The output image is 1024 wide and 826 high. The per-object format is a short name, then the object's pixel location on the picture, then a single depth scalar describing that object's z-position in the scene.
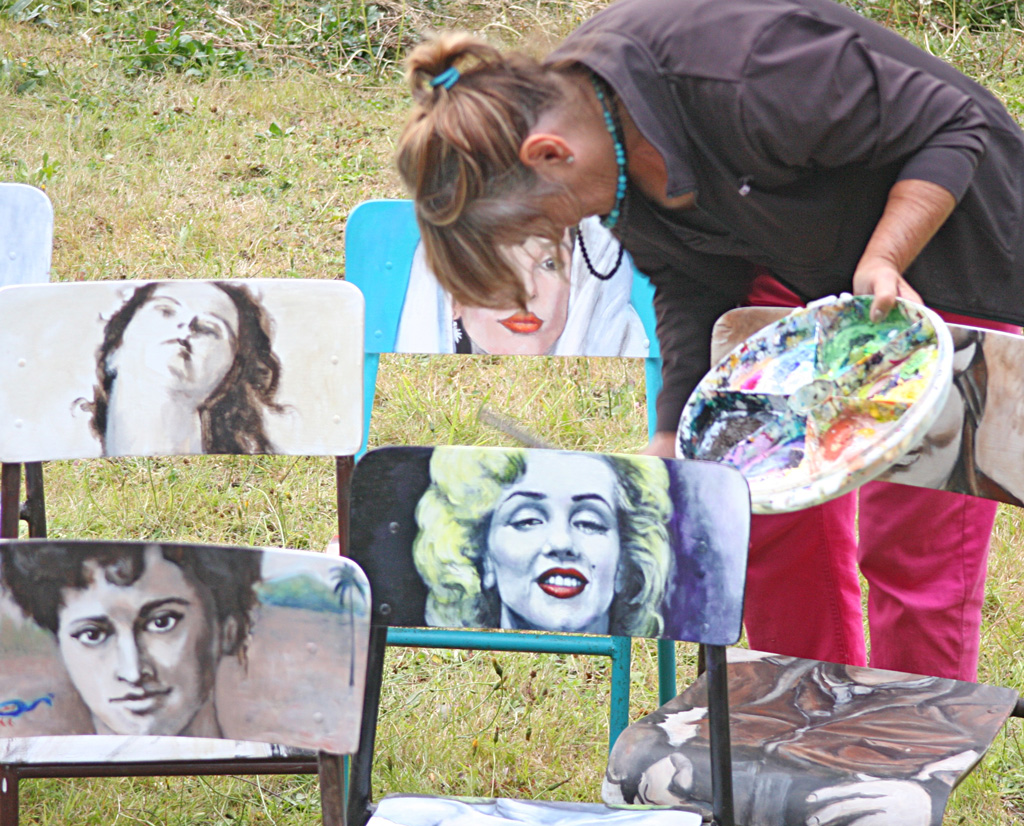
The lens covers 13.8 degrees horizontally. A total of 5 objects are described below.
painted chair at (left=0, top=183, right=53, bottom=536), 4.78
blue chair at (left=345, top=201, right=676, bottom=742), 4.65
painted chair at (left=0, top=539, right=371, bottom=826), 4.05
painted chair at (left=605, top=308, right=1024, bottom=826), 4.15
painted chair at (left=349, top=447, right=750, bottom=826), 4.14
